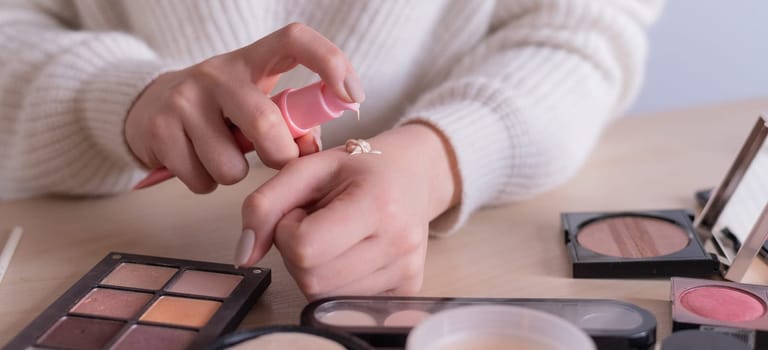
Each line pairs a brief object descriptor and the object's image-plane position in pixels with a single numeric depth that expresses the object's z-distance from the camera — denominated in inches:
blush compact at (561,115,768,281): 18.1
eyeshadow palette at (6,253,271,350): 15.0
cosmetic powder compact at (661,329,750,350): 14.0
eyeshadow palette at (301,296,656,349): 14.2
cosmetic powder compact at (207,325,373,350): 13.9
